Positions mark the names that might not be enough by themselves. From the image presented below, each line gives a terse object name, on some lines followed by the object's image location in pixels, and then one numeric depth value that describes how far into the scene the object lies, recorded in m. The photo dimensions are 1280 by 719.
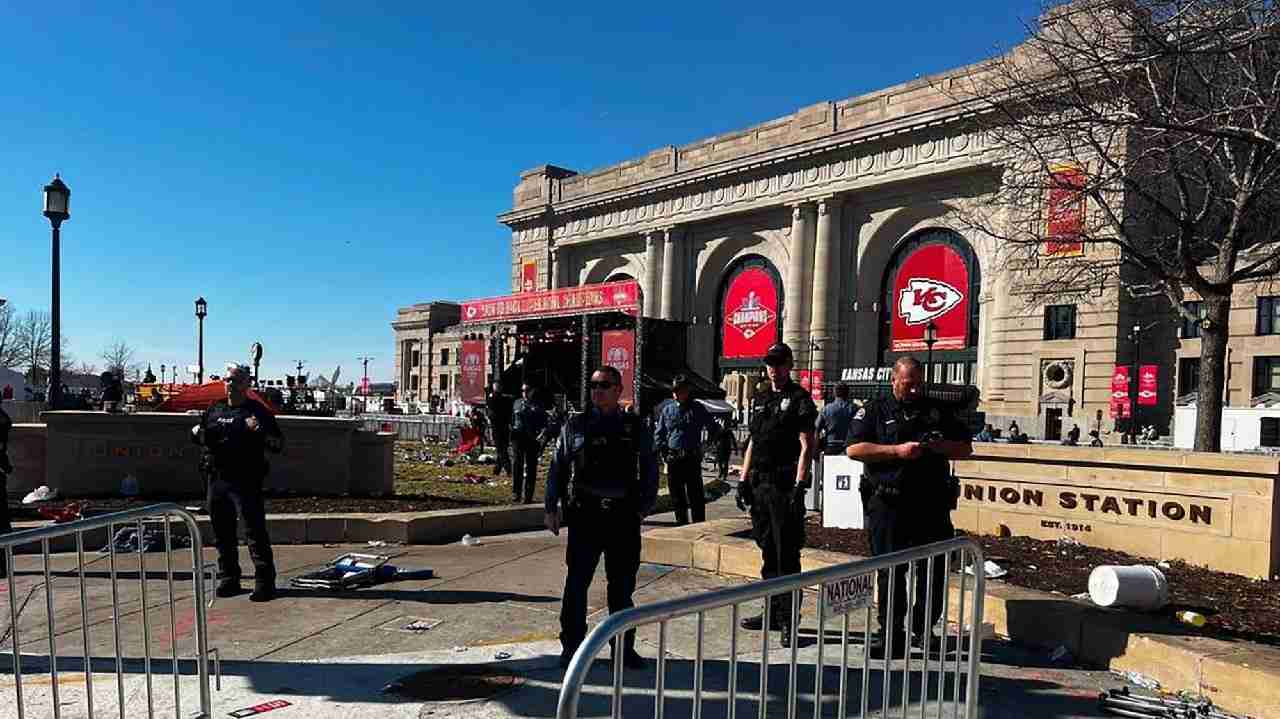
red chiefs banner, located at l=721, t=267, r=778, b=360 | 53.38
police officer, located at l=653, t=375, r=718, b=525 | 10.16
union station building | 37.41
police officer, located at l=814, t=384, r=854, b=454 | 11.45
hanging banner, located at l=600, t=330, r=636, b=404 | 31.17
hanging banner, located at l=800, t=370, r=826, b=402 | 46.06
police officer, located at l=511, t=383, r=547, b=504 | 12.65
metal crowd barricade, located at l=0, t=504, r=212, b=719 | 3.48
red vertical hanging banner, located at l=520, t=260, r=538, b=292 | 67.88
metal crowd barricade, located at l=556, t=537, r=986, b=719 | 2.23
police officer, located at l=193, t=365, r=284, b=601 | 6.48
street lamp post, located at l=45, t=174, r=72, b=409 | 15.62
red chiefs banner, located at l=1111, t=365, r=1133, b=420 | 35.86
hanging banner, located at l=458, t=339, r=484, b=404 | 38.16
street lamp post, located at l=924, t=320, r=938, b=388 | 32.81
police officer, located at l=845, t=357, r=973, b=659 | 4.90
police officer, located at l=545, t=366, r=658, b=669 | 4.79
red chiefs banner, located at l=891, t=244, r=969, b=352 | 44.38
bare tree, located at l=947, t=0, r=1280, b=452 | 7.57
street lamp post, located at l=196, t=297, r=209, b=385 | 31.81
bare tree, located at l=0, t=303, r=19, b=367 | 77.31
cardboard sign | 3.14
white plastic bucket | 5.43
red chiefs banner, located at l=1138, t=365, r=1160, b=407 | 36.38
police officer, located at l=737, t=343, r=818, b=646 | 5.60
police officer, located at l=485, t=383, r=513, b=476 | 17.72
